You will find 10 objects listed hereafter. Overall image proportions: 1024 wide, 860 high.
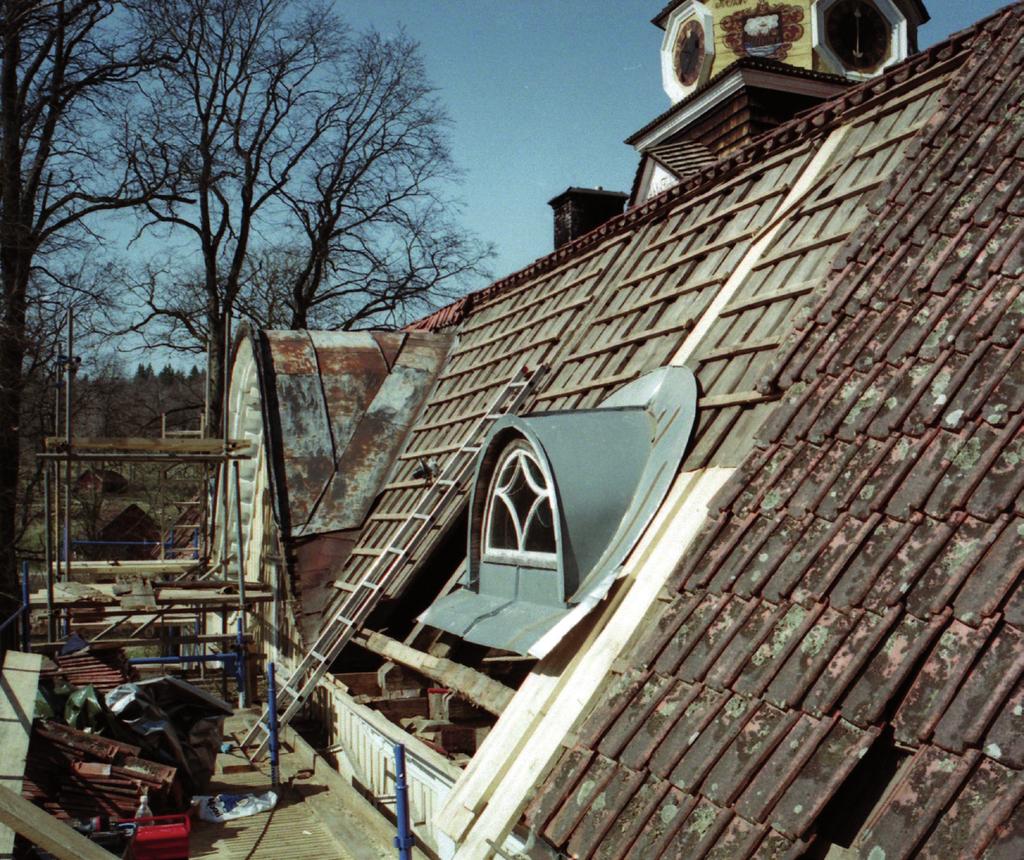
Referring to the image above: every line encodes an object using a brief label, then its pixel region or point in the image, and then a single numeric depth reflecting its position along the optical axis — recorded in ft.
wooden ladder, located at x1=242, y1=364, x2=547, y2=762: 36.68
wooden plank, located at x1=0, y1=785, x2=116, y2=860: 11.50
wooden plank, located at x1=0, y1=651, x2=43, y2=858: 28.25
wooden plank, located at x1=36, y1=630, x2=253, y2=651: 48.08
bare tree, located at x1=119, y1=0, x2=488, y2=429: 98.27
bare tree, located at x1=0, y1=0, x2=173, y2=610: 65.41
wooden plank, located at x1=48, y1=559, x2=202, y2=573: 66.74
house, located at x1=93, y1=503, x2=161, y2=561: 146.82
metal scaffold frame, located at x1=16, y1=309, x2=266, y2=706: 50.55
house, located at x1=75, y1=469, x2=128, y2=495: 168.25
